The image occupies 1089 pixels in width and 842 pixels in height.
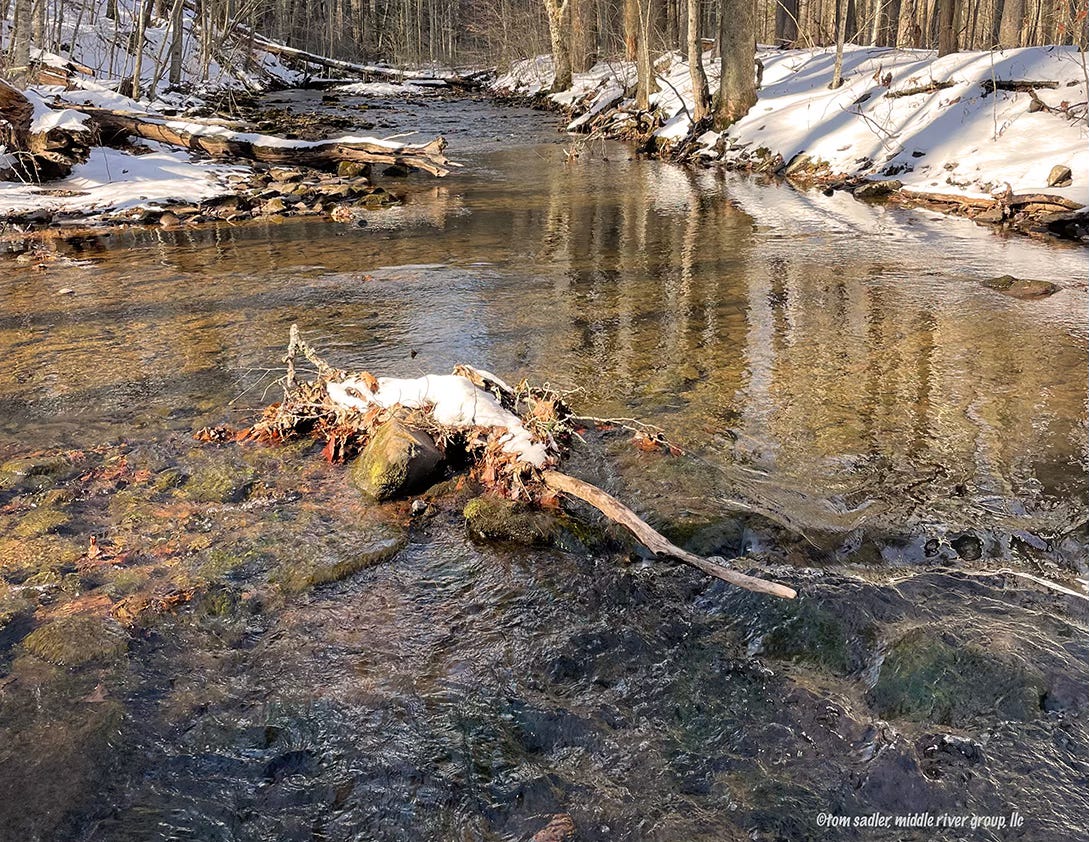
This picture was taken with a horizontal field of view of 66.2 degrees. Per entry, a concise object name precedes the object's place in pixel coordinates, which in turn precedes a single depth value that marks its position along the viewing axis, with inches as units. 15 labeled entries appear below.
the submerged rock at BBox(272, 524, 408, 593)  135.0
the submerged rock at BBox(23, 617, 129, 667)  116.0
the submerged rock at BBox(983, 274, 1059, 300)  291.0
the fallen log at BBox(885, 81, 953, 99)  568.7
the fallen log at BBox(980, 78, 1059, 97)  520.7
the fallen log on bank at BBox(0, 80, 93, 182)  457.1
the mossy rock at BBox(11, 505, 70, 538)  146.5
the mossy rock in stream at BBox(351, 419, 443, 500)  157.6
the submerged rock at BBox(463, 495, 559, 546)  144.5
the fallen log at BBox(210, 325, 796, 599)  156.9
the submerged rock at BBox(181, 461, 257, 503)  160.6
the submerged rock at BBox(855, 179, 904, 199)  490.3
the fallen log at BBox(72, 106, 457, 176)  575.5
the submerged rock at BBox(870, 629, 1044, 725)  106.8
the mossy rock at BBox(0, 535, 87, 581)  135.5
